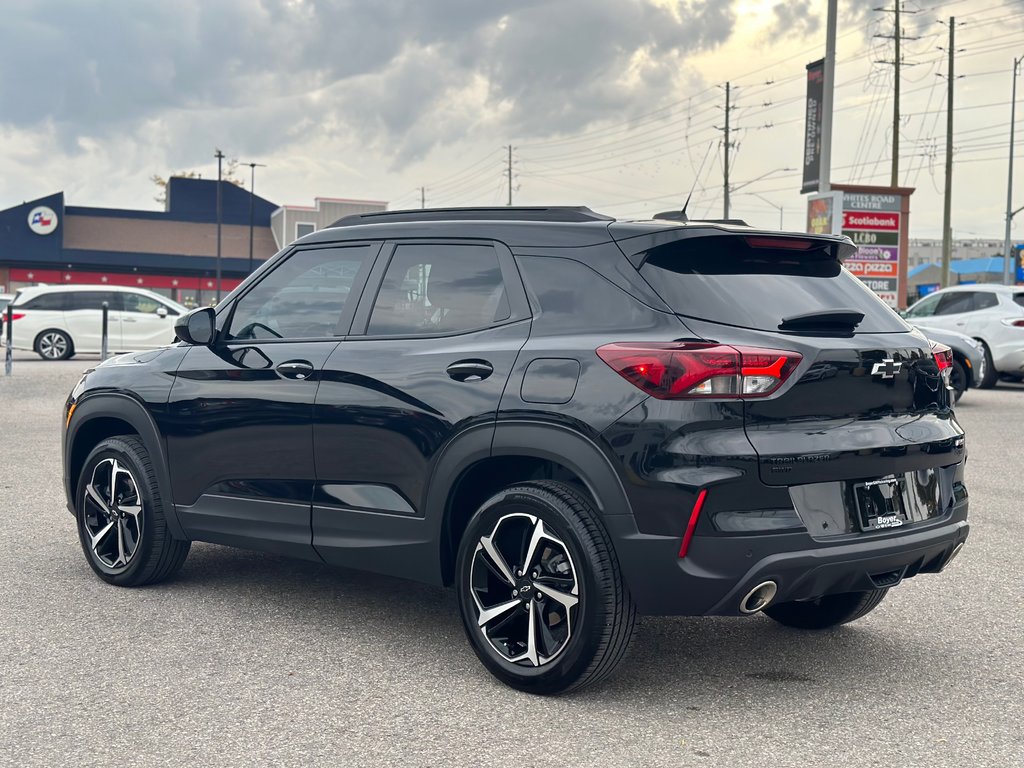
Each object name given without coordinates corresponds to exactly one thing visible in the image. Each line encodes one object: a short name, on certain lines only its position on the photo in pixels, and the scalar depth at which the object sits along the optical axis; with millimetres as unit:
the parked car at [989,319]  18859
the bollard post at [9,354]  20834
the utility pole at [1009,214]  49844
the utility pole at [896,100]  47344
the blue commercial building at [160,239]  68750
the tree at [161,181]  109956
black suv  3943
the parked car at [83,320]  26062
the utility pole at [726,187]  63125
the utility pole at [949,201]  46594
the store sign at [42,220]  68438
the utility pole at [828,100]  21831
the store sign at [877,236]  33125
